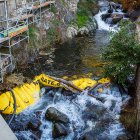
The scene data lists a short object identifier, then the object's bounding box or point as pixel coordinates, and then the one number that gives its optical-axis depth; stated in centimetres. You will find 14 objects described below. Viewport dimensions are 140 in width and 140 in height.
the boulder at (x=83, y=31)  1795
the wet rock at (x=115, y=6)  2226
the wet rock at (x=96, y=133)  840
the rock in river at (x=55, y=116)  908
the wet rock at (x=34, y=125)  884
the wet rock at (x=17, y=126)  889
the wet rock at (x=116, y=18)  2013
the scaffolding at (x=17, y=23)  1109
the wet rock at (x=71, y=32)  1724
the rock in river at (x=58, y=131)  851
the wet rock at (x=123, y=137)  818
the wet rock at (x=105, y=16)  2102
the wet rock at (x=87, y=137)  832
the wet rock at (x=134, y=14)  1990
